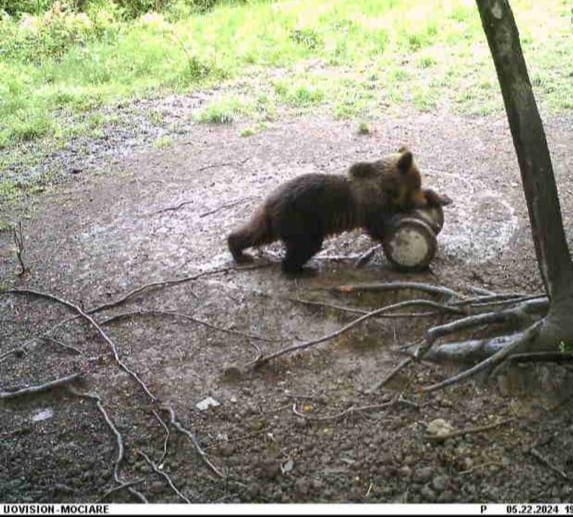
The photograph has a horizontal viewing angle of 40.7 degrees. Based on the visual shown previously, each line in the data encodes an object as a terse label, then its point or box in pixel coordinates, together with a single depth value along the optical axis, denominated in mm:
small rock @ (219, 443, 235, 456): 3855
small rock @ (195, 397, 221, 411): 4234
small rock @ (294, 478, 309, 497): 3568
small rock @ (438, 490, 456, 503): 3449
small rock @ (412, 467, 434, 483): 3566
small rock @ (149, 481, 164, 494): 3645
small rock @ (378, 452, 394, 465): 3689
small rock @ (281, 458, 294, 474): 3698
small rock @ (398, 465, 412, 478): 3601
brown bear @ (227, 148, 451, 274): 5363
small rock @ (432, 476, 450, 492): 3494
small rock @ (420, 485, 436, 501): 3457
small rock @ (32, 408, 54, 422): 4270
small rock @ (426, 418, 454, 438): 3799
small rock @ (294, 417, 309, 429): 4008
